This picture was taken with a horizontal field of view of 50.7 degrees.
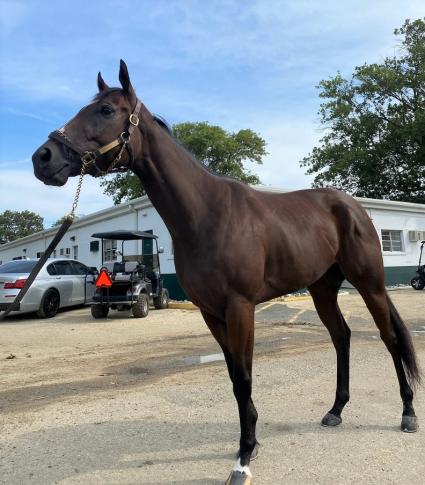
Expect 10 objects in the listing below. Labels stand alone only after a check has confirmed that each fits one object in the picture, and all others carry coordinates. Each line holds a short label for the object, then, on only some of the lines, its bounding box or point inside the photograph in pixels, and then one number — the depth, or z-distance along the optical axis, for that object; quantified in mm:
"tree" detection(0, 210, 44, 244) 77125
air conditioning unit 20866
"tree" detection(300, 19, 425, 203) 32000
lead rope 2664
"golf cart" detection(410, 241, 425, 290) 17188
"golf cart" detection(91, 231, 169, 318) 11203
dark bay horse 2670
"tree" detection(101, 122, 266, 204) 37625
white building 16969
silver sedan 11008
